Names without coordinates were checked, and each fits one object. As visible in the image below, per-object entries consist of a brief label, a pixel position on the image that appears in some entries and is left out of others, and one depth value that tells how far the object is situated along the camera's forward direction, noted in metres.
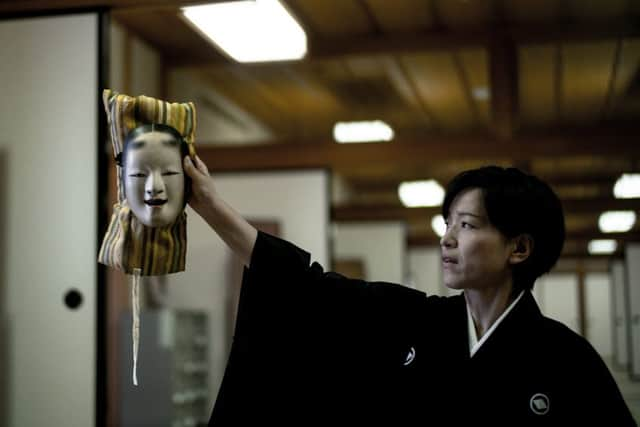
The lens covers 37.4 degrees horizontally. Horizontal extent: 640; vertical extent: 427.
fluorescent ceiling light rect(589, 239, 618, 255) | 6.29
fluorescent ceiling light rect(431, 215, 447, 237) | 9.72
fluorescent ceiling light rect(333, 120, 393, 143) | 6.41
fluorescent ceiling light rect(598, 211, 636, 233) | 5.69
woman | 1.79
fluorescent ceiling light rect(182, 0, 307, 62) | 4.29
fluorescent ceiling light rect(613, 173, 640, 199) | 5.62
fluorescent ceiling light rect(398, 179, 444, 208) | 8.30
